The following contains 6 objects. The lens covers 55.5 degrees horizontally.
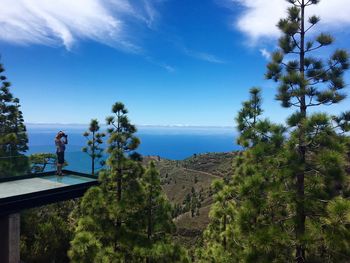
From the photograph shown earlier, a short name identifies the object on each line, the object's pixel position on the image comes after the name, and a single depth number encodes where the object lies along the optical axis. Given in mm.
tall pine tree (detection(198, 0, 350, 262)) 8117
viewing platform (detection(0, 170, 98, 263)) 9133
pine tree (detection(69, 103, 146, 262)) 9883
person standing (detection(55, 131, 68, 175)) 12625
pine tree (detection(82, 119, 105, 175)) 22338
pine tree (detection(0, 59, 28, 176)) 20031
